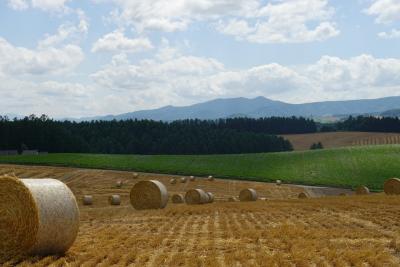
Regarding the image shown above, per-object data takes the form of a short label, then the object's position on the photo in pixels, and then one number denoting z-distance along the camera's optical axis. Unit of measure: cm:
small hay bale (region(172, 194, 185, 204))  4648
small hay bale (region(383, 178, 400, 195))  4619
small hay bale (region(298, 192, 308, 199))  5384
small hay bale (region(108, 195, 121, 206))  4675
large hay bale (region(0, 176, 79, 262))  1484
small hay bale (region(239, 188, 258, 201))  4772
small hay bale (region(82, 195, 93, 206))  4869
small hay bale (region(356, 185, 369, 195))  5457
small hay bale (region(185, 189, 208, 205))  4369
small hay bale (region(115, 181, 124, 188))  6831
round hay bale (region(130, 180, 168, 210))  3616
